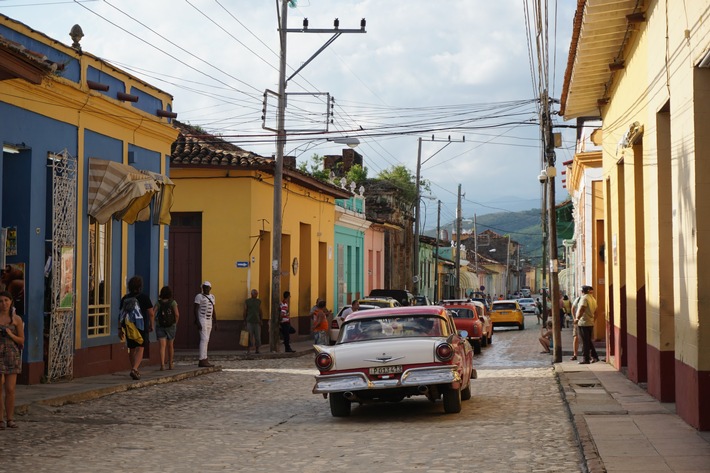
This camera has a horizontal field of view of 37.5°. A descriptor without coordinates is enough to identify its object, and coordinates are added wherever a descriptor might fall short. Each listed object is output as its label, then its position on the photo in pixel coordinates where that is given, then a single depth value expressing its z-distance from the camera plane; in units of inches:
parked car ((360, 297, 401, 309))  1194.6
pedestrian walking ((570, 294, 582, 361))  905.8
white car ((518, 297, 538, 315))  2959.6
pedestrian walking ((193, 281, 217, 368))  813.9
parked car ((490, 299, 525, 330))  1841.8
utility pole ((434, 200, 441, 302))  2500.0
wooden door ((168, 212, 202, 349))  1157.7
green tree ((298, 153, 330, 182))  2309.7
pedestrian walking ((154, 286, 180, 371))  754.2
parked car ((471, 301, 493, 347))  1242.7
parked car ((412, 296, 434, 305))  1612.5
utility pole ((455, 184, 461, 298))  2301.4
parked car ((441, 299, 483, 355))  1105.4
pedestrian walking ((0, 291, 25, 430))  432.5
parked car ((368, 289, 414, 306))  1508.4
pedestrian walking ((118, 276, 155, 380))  674.8
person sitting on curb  1079.0
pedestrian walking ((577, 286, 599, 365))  835.4
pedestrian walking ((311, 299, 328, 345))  1075.3
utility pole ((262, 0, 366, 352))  1071.0
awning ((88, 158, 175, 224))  713.0
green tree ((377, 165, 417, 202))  2506.2
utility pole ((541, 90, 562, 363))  940.0
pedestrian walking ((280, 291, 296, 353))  1104.3
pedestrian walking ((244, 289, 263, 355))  1051.9
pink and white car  486.3
